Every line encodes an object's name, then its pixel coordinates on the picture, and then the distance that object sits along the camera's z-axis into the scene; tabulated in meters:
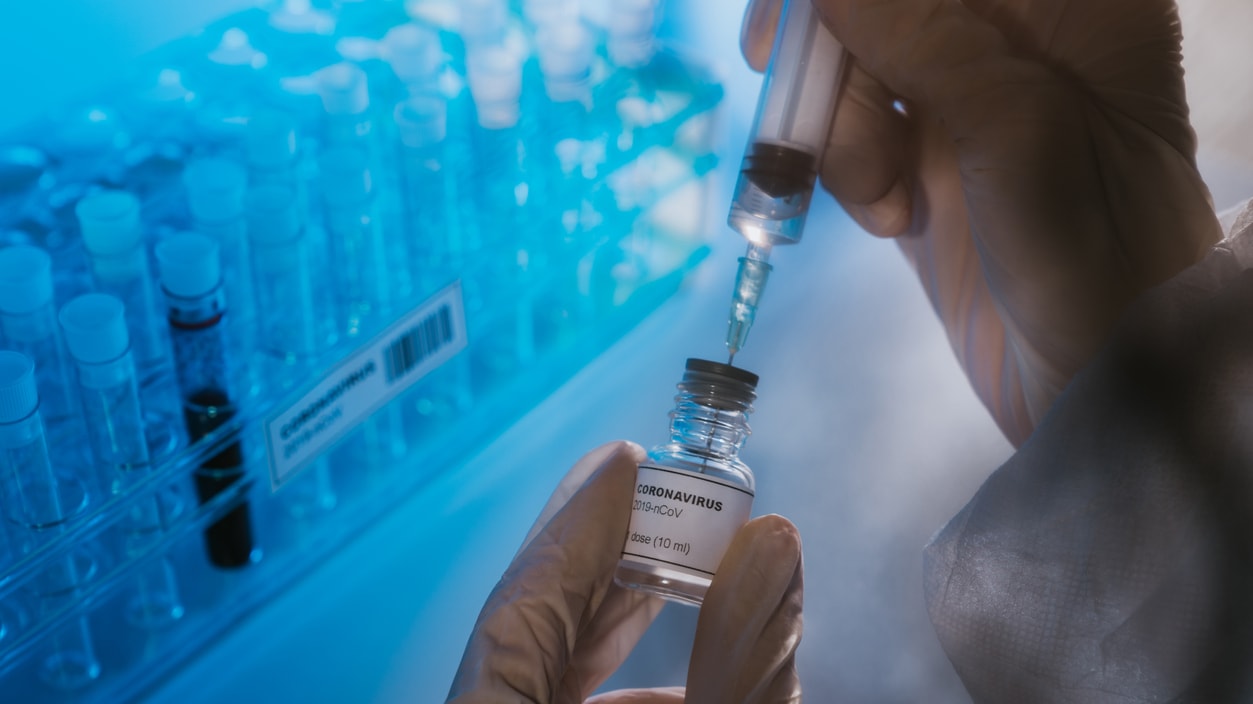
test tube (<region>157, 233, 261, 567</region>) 0.49
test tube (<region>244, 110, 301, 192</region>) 0.53
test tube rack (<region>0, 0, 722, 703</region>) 0.51
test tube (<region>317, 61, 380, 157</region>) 0.55
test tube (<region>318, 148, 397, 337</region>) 0.55
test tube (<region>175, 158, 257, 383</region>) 0.51
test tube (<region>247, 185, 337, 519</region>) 0.52
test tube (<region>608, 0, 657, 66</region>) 0.61
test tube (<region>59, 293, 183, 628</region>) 0.48
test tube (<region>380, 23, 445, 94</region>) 0.58
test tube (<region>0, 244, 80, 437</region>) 0.48
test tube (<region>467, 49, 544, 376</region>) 0.57
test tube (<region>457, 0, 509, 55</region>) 0.59
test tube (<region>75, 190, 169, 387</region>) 0.49
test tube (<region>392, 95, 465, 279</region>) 0.56
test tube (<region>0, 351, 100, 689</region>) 0.47
